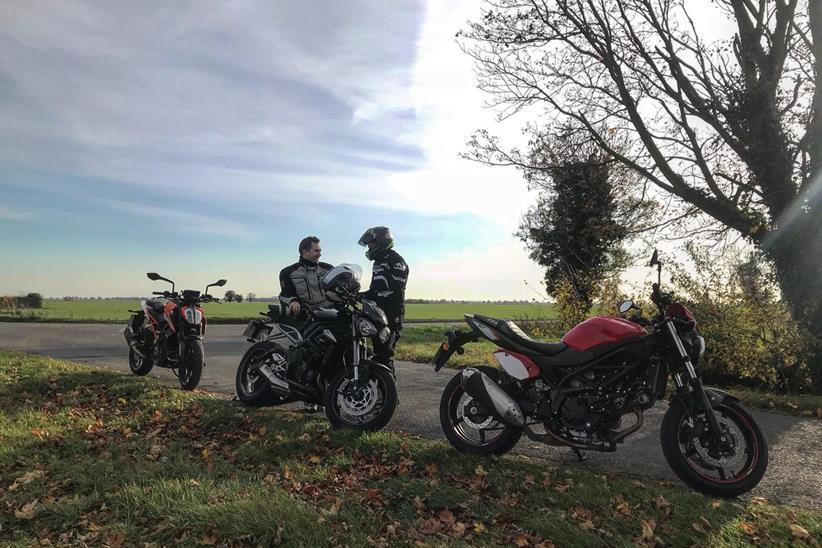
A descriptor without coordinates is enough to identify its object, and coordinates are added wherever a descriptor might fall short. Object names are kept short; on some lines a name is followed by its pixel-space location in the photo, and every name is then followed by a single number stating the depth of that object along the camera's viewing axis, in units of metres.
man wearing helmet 6.36
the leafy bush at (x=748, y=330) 9.87
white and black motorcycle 5.57
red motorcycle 3.97
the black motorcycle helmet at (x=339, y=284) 5.93
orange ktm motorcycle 8.34
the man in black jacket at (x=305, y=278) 6.75
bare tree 10.42
